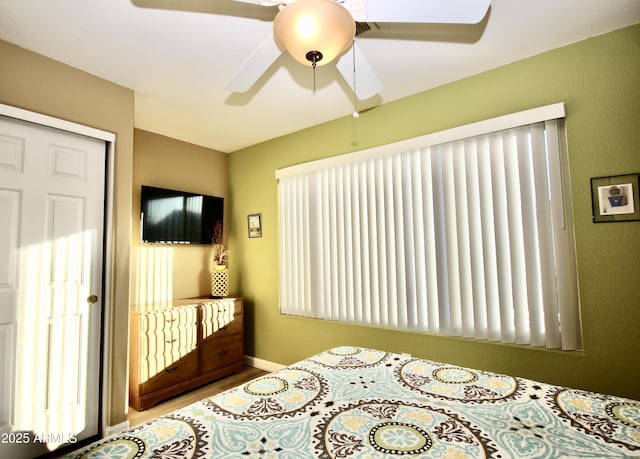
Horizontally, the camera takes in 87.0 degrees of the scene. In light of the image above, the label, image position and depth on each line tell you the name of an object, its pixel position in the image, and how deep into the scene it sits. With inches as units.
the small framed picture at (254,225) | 153.5
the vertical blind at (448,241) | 86.4
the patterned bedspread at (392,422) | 39.1
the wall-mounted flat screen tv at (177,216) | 131.0
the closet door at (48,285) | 80.8
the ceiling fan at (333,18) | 47.3
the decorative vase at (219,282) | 146.8
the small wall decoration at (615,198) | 77.4
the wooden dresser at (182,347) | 112.8
